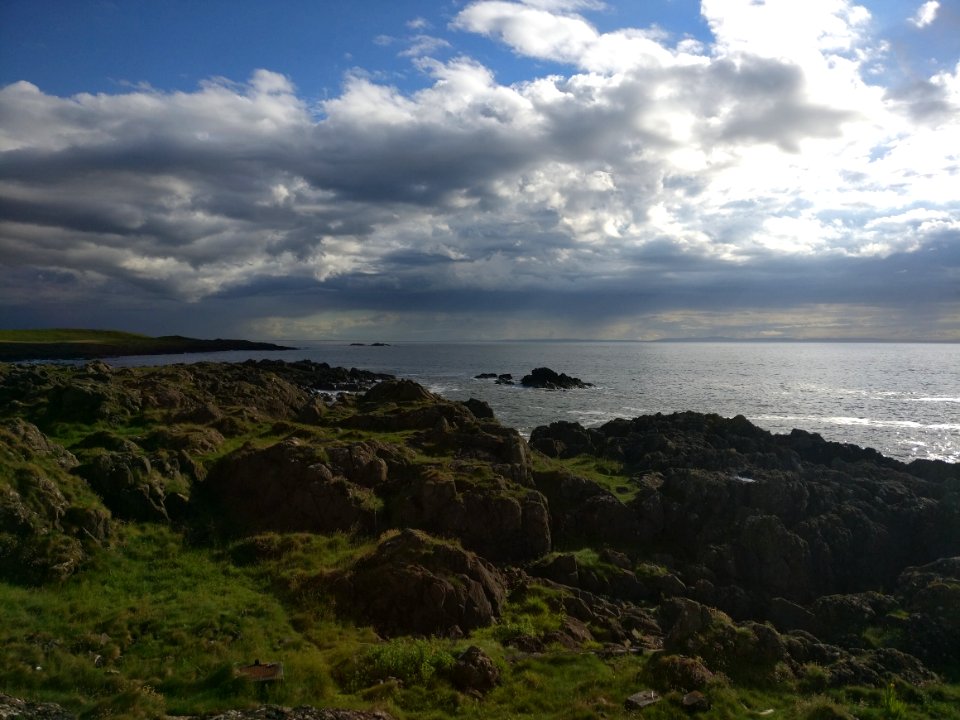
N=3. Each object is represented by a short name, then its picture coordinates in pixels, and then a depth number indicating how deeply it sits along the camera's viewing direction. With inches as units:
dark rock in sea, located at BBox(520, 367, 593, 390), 4877.5
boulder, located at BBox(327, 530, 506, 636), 786.2
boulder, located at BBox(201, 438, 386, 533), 1059.9
